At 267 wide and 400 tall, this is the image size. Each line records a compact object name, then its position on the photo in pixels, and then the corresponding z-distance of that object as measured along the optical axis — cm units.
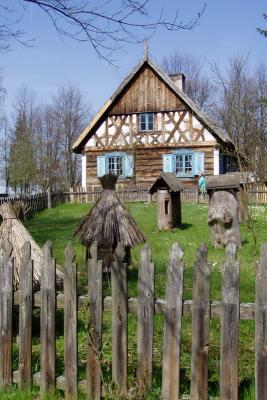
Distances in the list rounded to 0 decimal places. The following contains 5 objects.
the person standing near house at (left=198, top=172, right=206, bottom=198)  2450
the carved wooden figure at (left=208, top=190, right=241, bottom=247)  1109
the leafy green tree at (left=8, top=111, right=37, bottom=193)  3675
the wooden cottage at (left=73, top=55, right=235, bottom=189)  2680
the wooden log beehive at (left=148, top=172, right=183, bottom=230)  1395
